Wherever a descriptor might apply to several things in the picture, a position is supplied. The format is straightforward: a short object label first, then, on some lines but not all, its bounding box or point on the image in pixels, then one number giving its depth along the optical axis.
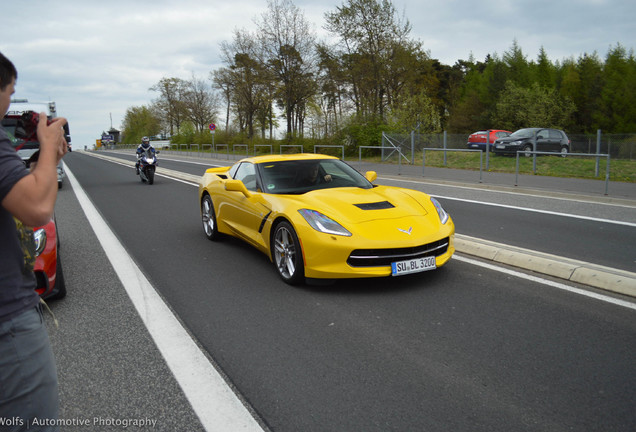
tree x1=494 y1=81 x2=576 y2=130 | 46.50
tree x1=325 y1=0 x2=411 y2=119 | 37.12
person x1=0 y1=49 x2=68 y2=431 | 1.67
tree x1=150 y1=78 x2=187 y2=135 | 84.14
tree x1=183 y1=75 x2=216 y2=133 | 79.44
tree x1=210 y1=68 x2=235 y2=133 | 58.03
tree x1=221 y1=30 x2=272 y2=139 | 49.72
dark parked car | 23.53
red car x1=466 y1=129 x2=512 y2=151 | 27.59
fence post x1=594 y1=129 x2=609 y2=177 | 19.82
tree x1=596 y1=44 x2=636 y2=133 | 47.81
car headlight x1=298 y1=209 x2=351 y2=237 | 5.12
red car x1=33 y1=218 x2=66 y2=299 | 4.48
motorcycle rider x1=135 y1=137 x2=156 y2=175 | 19.45
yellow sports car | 5.06
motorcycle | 18.83
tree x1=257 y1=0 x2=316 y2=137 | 42.84
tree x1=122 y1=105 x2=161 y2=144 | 113.44
